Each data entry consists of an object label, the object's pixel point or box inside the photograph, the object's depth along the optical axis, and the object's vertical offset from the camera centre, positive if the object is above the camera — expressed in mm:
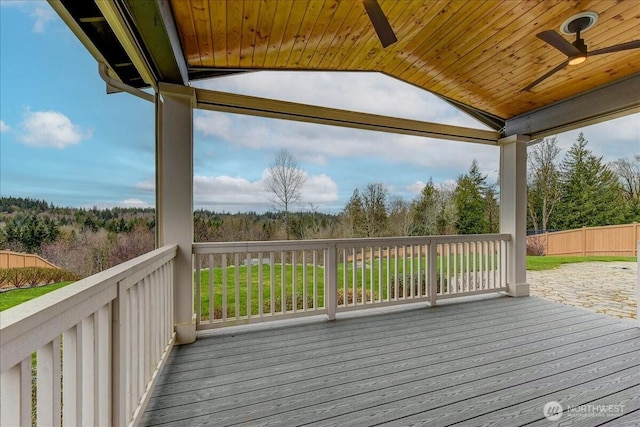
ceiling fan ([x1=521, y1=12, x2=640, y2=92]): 2262 +1357
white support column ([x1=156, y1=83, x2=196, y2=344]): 2705 +241
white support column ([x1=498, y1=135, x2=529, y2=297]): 4277 +71
